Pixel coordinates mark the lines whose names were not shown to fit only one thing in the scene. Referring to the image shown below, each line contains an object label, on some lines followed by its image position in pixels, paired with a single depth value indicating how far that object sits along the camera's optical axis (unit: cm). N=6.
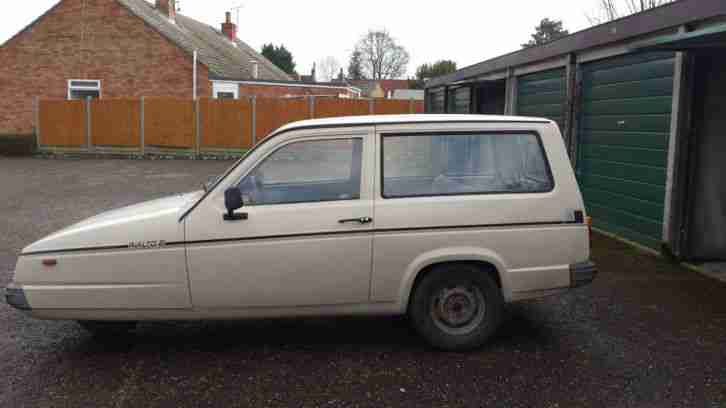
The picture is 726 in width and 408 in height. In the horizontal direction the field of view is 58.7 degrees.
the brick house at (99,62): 2880
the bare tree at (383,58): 7562
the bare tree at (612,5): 2780
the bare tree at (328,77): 8208
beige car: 451
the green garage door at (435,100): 2009
